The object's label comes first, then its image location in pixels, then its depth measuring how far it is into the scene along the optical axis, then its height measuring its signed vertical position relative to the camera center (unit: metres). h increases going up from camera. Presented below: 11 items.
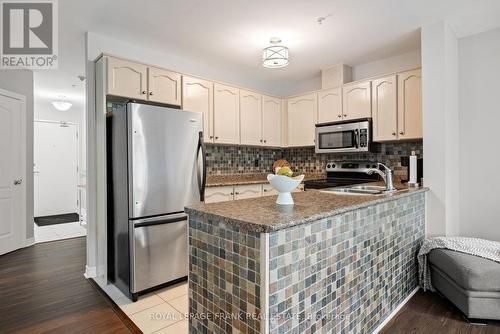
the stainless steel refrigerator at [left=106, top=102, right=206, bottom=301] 2.36 -0.20
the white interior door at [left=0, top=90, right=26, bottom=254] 3.54 -0.06
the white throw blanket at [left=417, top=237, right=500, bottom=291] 2.09 -0.64
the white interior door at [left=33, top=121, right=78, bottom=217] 5.91 -0.02
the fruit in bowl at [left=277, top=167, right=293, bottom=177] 1.48 -0.03
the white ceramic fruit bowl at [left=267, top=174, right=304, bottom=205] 1.46 -0.10
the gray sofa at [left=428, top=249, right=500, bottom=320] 1.87 -0.81
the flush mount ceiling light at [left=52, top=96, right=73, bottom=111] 5.04 +1.12
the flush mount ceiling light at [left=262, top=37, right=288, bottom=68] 2.80 +1.09
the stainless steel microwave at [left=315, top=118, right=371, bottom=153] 3.39 +0.37
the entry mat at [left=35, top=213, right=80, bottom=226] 5.37 -1.04
